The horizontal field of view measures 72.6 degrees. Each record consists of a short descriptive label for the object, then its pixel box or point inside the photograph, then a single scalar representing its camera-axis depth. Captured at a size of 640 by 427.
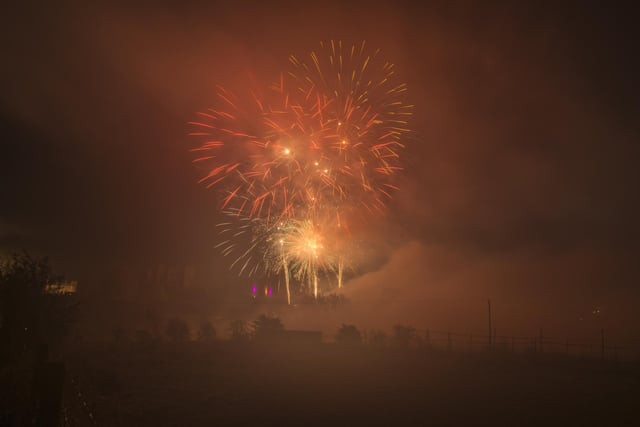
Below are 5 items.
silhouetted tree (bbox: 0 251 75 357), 18.56
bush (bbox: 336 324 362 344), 53.44
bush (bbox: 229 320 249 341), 53.74
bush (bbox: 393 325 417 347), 54.25
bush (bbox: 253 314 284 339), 50.81
